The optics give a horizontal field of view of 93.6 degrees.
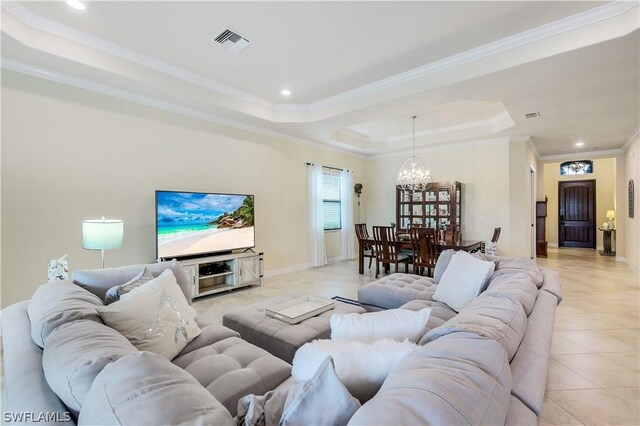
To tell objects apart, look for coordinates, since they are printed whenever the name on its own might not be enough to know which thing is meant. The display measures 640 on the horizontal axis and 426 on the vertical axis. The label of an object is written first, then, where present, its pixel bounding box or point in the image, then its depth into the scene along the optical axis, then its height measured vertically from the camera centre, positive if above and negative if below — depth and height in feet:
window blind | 22.94 +0.80
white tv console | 13.51 -2.90
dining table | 15.33 -1.87
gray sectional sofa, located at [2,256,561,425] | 2.19 -1.47
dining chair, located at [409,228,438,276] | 15.61 -1.87
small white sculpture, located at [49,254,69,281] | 7.70 -1.46
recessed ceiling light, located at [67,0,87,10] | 8.19 +5.79
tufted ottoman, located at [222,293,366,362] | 6.59 -2.77
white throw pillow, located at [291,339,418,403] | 3.13 -1.61
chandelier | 19.04 +2.17
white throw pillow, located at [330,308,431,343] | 4.09 -1.61
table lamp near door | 28.01 -0.67
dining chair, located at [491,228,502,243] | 17.61 -1.49
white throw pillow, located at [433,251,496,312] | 7.88 -1.92
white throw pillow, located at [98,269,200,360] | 5.05 -1.89
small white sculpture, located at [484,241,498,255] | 14.15 -1.82
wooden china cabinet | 21.28 +0.32
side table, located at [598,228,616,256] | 27.43 -2.98
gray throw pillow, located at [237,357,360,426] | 2.33 -1.53
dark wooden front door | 31.32 -0.42
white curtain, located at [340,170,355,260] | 23.88 -0.32
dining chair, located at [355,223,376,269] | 18.72 -1.81
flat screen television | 12.76 -0.52
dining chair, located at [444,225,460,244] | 16.93 -1.40
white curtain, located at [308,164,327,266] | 20.92 -0.41
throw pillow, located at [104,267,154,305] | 5.98 -1.54
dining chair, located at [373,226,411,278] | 17.37 -2.20
